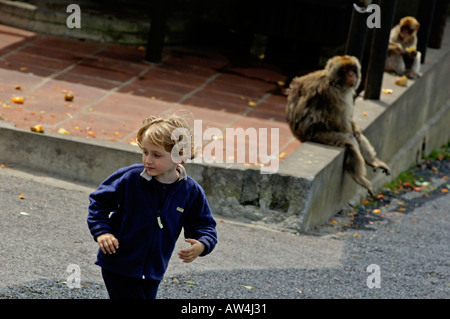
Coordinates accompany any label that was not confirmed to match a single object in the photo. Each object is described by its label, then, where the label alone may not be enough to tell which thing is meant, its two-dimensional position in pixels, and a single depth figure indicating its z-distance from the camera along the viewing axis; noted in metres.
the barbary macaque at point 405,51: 23.66
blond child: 8.32
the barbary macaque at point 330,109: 17.69
